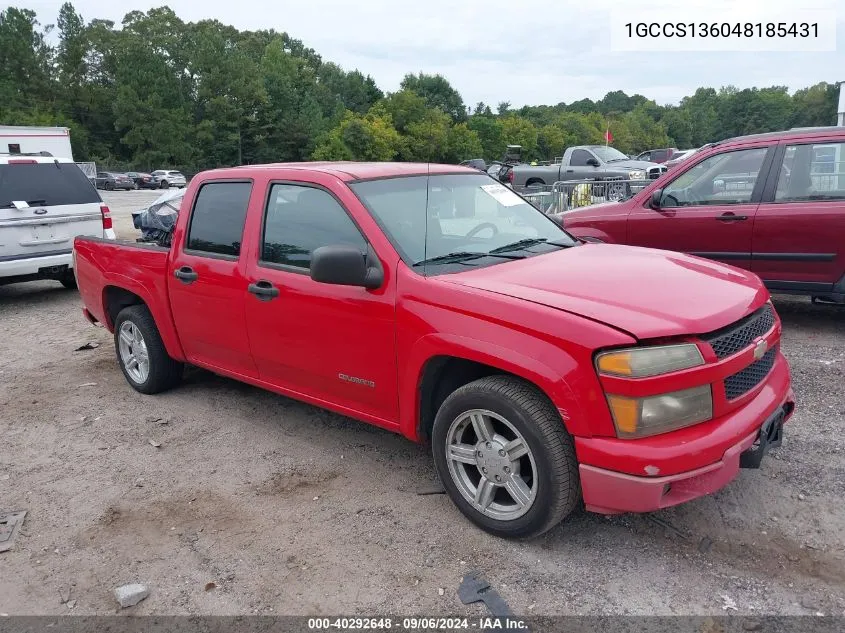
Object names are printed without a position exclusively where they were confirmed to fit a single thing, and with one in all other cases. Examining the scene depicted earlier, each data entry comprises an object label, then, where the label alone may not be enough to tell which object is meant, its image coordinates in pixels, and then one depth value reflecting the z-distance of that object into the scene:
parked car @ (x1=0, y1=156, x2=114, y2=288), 8.50
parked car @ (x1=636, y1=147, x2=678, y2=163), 28.05
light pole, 33.00
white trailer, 23.00
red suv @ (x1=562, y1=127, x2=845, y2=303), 5.94
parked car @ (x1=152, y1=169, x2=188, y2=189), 48.47
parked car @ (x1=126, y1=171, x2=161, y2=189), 49.47
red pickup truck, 2.80
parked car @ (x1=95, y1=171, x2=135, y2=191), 46.69
